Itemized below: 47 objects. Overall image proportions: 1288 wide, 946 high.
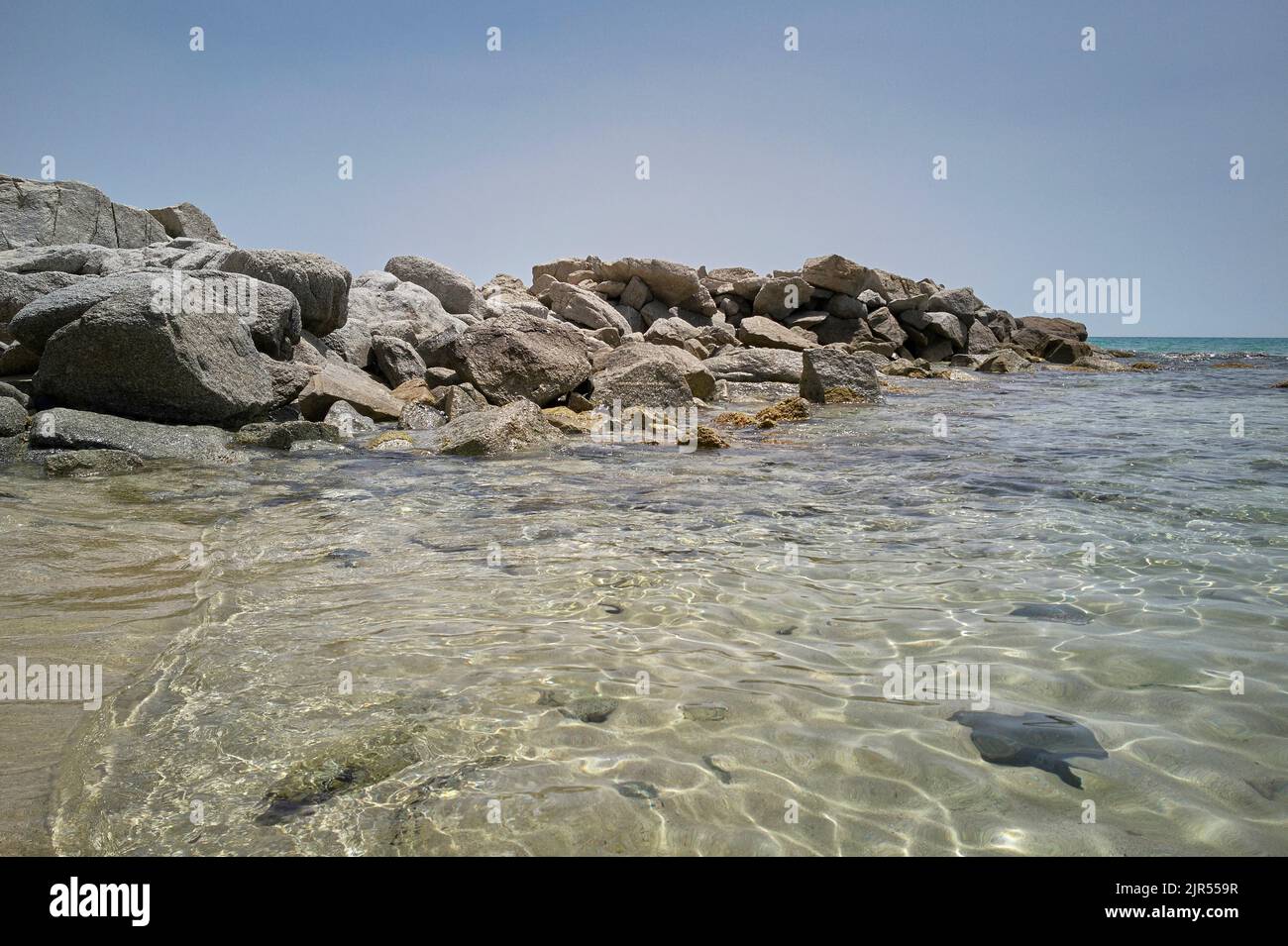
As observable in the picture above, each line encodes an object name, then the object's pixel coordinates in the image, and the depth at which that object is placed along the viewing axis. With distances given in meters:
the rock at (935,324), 28.80
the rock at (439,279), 19.22
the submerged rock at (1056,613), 3.68
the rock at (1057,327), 34.78
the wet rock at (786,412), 11.82
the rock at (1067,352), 30.38
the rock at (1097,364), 26.90
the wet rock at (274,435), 8.99
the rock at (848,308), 27.30
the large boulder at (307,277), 12.16
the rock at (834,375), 14.99
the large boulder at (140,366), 8.37
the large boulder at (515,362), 11.83
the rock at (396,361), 13.62
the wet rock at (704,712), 2.81
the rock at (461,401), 11.27
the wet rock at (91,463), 6.97
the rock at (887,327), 27.23
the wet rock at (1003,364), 25.41
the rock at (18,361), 9.57
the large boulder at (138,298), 8.61
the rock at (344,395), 10.67
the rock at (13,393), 8.71
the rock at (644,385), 12.36
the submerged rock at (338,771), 2.23
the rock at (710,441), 9.55
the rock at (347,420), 10.31
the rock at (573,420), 10.96
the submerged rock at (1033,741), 2.48
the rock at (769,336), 22.05
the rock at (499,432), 8.98
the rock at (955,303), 30.22
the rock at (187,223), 19.44
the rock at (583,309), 21.92
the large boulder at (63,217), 15.02
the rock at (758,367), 18.23
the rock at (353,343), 13.55
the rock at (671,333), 20.47
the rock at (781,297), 27.42
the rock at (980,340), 30.48
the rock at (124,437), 7.60
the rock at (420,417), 11.07
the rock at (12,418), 7.87
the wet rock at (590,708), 2.81
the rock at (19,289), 10.57
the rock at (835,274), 26.50
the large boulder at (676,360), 13.22
